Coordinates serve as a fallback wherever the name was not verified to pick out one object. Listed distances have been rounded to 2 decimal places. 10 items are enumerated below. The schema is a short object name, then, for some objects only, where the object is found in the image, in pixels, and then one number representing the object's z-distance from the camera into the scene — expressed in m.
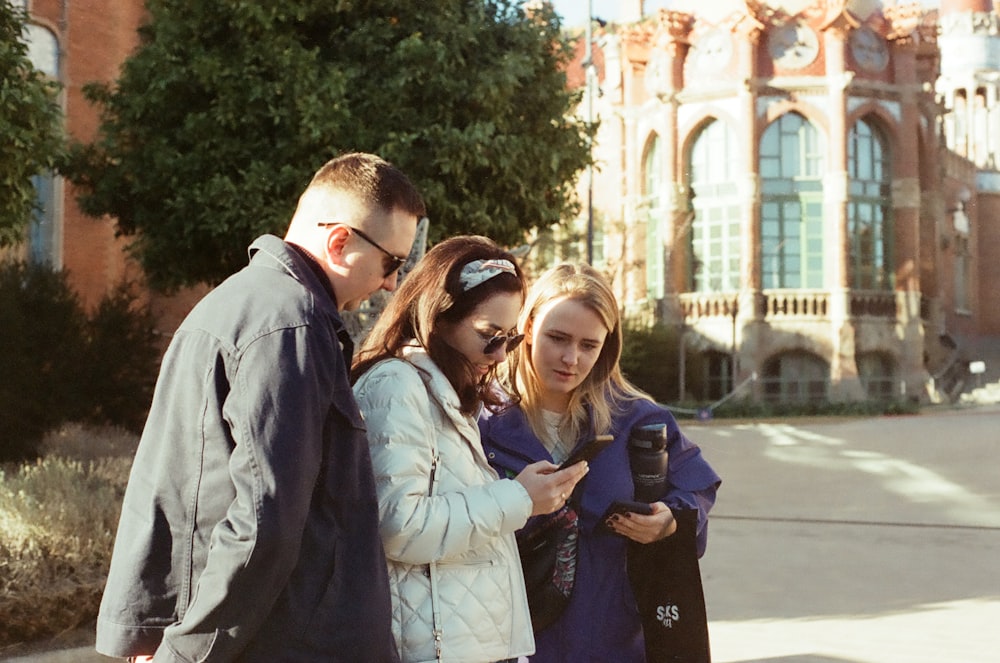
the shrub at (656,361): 28.67
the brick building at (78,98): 19.73
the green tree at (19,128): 8.30
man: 2.02
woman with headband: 2.34
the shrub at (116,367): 14.01
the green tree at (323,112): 12.14
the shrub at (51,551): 5.88
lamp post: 25.33
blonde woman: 3.08
